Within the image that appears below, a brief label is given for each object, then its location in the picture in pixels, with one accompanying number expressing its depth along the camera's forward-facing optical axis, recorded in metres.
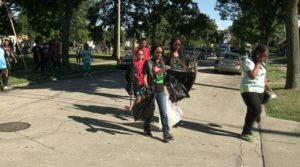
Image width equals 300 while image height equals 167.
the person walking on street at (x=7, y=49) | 19.60
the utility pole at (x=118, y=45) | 33.91
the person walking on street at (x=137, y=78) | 10.63
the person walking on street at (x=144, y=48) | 10.22
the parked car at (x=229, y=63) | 28.34
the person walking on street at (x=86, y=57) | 21.77
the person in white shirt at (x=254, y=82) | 8.08
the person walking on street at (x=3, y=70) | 15.61
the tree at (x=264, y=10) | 39.16
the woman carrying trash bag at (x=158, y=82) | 8.02
